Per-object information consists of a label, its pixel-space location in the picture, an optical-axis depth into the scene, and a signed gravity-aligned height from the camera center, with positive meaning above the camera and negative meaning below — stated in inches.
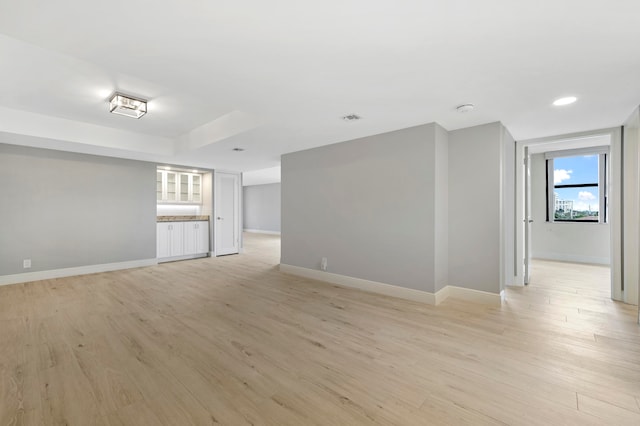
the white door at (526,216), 178.8 -2.3
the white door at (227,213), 293.0 +0.7
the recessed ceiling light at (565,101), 111.4 +45.9
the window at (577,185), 240.2 +24.9
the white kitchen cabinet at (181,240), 257.1 -25.1
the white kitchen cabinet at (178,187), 271.7 +27.1
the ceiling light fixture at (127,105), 130.1 +52.2
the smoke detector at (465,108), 119.1 +45.9
